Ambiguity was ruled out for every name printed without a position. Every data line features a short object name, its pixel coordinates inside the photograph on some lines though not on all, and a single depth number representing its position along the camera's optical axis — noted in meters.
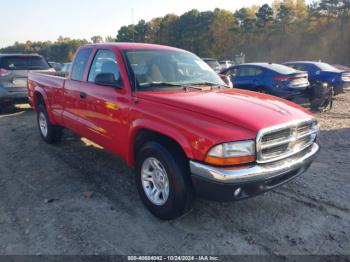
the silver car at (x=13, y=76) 9.81
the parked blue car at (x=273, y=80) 10.16
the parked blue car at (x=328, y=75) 12.52
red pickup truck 3.02
